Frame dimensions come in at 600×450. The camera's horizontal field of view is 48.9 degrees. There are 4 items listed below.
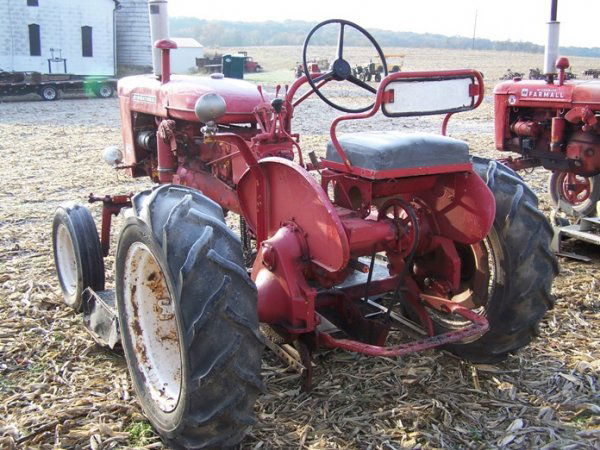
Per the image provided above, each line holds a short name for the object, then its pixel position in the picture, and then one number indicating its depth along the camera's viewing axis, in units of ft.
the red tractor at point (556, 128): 19.42
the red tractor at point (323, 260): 8.11
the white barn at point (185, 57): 125.18
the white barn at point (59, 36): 80.89
